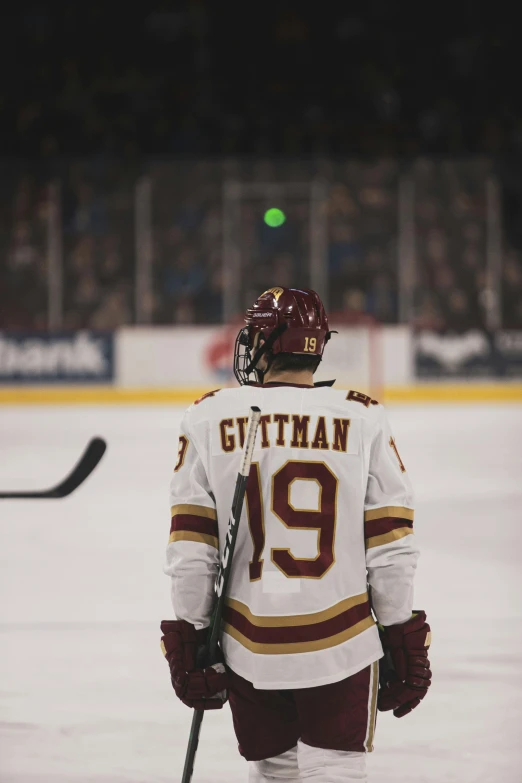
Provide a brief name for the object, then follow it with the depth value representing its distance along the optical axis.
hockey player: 7.04
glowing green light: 39.41
